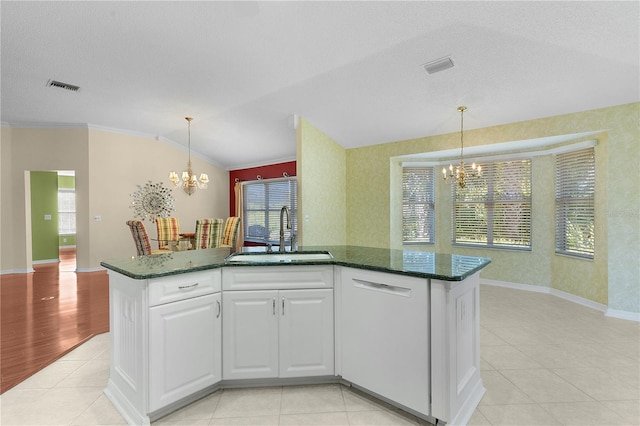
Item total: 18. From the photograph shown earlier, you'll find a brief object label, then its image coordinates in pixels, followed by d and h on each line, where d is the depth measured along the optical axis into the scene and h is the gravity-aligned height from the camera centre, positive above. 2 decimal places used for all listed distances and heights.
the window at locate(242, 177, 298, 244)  7.47 +0.13
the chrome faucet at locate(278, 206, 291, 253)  2.51 -0.23
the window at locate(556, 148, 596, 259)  4.18 +0.09
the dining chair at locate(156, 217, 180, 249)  5.84 -0.36
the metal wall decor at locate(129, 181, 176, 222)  6.68 +0.20
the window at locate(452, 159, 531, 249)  4.98 +0.02
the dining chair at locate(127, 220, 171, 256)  4.89 -0.41
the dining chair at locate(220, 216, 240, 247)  5.68 -0.39
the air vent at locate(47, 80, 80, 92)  4.33 +1.78
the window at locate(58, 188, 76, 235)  9.48 +0.05
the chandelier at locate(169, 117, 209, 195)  5.58 +0.56
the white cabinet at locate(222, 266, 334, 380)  2.07 -0.75
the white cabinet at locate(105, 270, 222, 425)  1.74 -0.77
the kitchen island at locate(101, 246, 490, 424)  1.73 -0.72
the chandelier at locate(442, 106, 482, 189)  4.21 +0.61
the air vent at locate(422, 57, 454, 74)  3.25 +1.53
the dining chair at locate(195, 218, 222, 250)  5.08 -0.36
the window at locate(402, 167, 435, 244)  5.74 +0.08
